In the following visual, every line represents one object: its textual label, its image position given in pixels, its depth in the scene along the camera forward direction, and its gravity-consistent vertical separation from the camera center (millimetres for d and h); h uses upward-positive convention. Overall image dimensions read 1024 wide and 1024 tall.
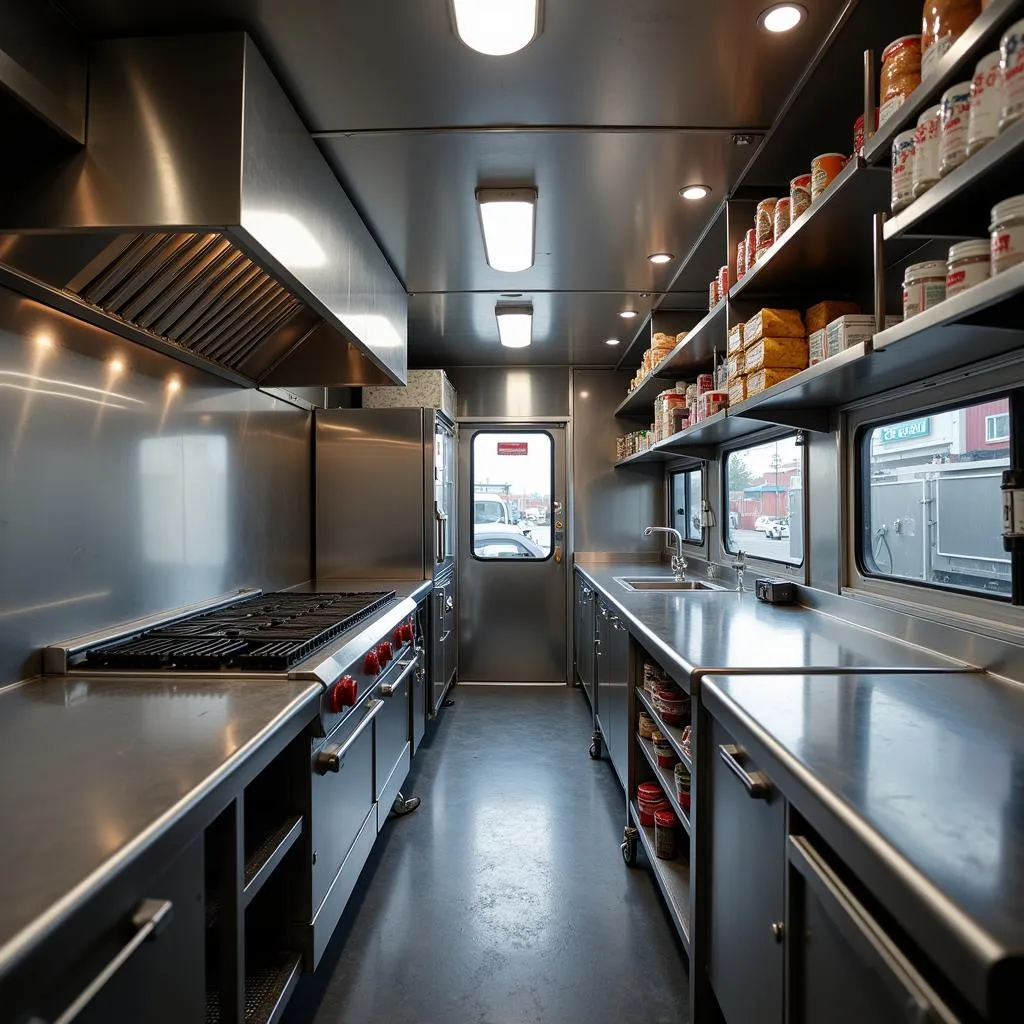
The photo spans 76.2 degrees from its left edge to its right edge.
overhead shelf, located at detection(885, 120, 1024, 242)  983 +555
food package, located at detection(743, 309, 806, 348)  2043 +618
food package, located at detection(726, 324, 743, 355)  2262 +633
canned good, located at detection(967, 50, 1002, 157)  1006 +652
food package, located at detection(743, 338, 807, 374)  2045 +526
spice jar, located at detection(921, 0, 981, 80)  1125 +868
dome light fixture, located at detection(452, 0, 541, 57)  1470 +1155
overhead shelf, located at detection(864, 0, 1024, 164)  984 +759
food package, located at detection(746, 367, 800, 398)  2043 +452
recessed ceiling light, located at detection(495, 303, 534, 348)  3699 +1179
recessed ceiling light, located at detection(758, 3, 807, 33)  1478 +1159
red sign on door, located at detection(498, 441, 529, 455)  5203 +580
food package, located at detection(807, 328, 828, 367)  1836 +500
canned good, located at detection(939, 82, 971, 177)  1079 +664
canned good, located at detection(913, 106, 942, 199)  1146 +659
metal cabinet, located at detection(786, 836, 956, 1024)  743 -590
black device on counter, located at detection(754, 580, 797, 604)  2619 -290
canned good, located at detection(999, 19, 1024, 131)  952 +660
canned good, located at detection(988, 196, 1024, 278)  998 +445
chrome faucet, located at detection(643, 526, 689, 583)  3812 -261
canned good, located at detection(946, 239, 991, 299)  1096 +436
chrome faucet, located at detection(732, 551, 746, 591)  3119 -219
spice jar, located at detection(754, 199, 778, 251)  2014 +925
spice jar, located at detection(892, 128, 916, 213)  1208 +655
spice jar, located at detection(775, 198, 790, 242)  1888 +885
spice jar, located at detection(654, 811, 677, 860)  2158 -1057
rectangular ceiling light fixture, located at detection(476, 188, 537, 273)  2377 +1162
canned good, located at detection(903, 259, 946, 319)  1220 +446
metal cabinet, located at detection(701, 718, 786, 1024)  1145 -721
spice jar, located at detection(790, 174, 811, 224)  1760 +886
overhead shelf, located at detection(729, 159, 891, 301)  1490 +781
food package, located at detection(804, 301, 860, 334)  1976 +635
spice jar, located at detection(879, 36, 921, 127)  1254 +871
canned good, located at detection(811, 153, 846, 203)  1642 +889
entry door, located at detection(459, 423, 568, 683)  5117 -264
